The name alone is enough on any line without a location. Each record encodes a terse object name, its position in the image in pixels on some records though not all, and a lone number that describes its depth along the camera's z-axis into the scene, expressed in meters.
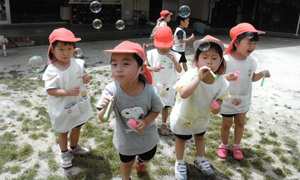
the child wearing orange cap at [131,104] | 1.77
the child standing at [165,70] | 3.07
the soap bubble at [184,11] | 4.57
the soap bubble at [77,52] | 3.25
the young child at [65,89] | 2.31
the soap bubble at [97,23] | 4.63
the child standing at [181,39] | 4.79
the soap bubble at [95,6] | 4.61
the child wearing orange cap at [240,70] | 2.57
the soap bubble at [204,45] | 2.12
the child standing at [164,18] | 5.43
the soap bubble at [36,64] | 2.94
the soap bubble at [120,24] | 4.74
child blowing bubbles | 2.13
